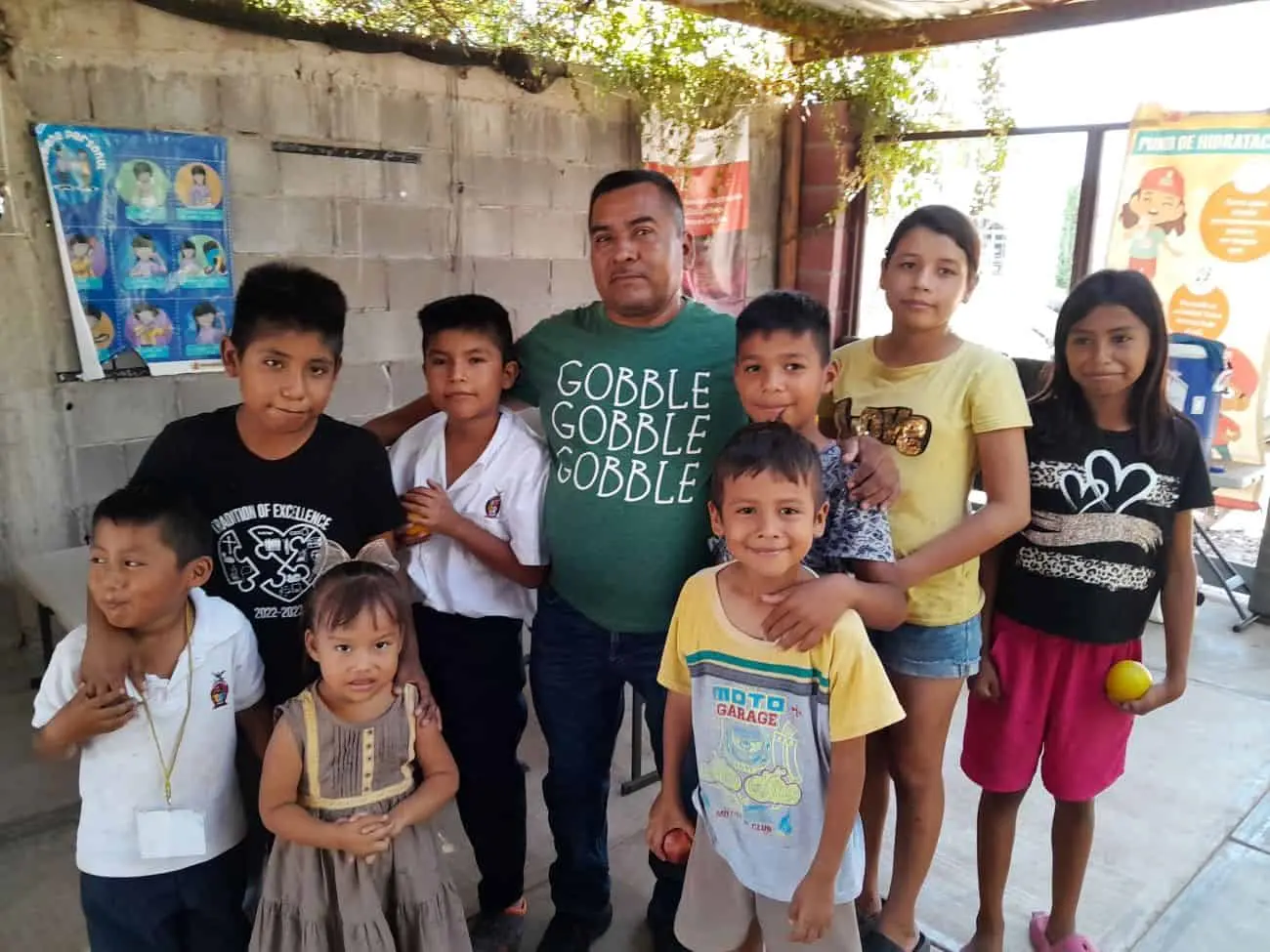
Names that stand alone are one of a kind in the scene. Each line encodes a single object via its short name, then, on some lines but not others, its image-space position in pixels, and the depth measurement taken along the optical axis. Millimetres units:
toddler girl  1582
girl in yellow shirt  1795
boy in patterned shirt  1666
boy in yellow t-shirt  1493
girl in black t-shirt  1913
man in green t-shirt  1870
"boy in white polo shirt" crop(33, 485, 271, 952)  1548
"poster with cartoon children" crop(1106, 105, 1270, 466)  4539
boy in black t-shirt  1698
